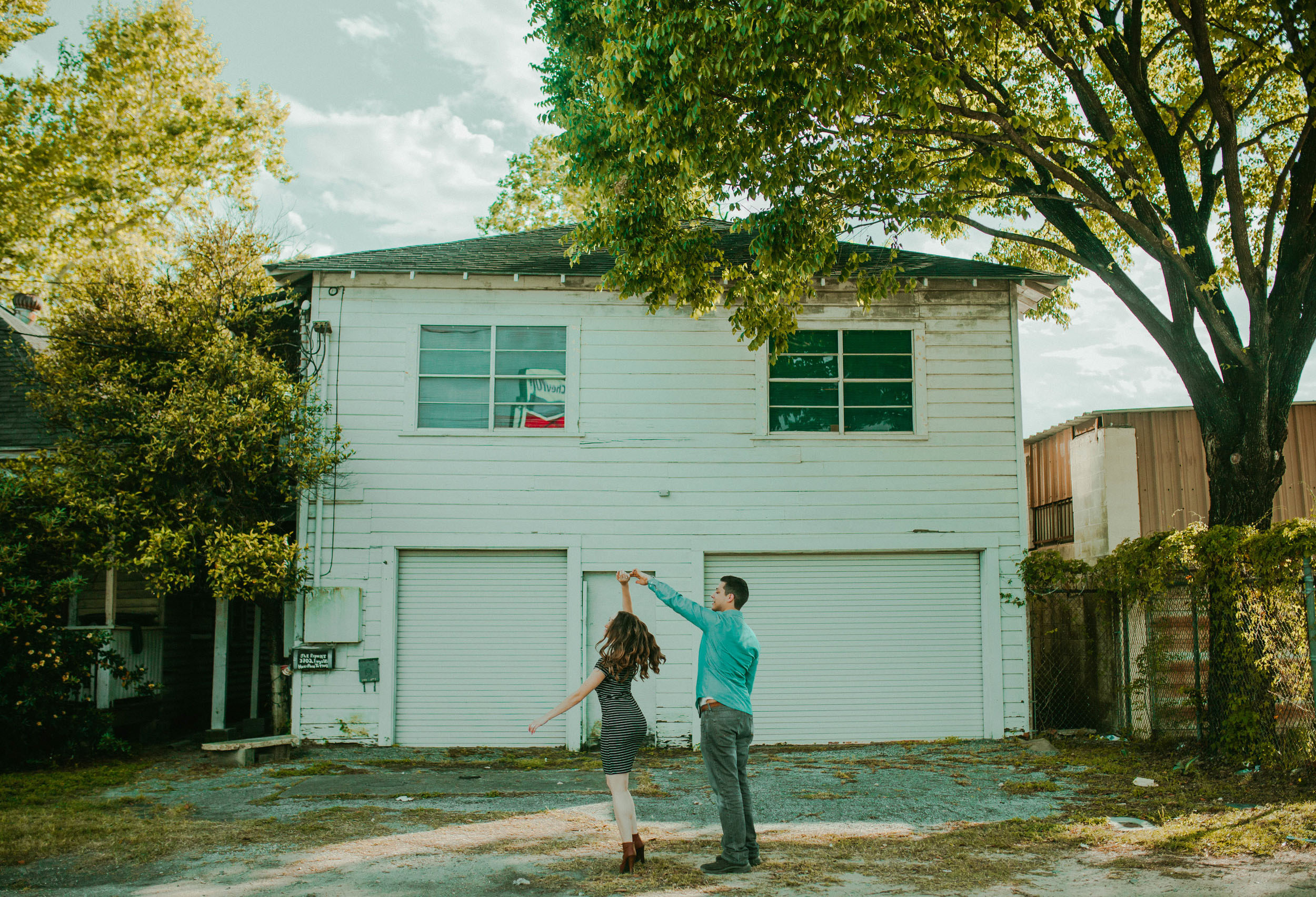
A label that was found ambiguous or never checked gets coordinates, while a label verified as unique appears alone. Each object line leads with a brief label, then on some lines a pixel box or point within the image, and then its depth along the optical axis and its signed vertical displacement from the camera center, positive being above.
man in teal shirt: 5.84 -0.90
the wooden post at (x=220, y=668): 11.89 -1.37
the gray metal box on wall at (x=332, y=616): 11.30 -0.68
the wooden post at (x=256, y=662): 12.77 -1.44
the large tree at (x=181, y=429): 10.43 +1.42
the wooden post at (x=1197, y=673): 9.54 -1.12
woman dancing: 5.80 -0.90
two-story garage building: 11.53 +0.71
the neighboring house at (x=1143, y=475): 13.60 +1.22
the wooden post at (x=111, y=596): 12.12 -0.49
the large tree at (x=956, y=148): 8.70 +4.13
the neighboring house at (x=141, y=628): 12.16 -0.97
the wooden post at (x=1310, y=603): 7.86 -0.35
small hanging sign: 11.27 -1.19
